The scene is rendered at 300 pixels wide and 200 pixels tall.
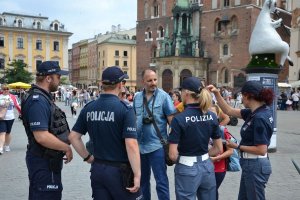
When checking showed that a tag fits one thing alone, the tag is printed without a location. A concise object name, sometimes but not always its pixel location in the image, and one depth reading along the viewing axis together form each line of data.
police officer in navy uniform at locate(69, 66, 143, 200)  2.79
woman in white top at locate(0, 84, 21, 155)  7.67
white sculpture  8.06
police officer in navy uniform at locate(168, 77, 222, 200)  3.05
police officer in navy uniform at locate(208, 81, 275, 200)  3.21
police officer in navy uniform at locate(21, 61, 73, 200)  2.93
